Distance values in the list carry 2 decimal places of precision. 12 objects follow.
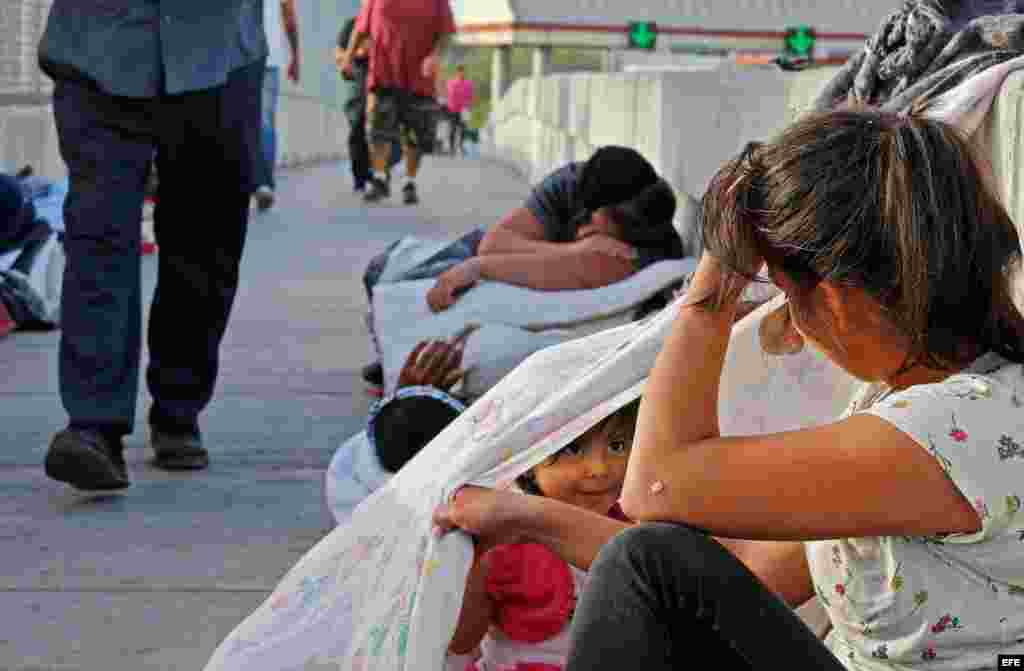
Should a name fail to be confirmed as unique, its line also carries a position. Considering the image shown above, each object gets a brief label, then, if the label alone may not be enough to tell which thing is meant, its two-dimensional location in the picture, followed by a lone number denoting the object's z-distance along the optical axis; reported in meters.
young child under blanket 3.17
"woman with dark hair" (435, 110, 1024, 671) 2.29
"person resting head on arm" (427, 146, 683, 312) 6.29
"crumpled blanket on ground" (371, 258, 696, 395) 5.58
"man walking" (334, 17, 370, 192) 17.03
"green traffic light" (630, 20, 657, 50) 57.78
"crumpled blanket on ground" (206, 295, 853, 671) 3.03
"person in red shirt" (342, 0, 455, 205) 16.08
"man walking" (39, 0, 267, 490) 5.15
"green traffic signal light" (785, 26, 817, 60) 56.47
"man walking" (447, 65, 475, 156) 51.12
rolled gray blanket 3.61
